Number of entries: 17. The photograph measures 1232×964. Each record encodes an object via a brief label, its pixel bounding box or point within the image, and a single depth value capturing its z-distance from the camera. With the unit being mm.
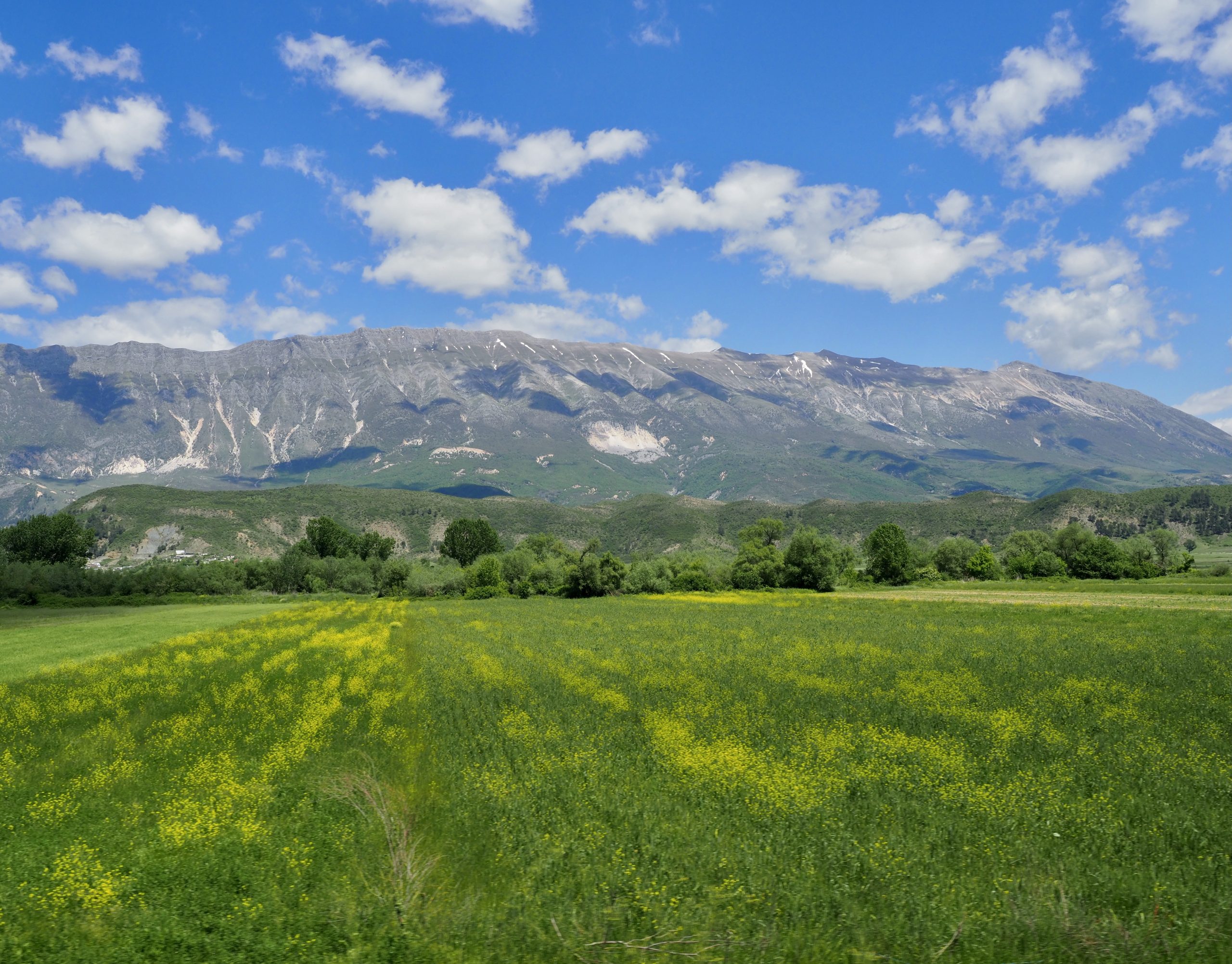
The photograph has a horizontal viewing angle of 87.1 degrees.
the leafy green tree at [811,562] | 101312
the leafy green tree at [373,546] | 161875
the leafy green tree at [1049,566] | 114625
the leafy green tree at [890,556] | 115062
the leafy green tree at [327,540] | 157625
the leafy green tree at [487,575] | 114375
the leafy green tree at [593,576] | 103062
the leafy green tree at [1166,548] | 120250
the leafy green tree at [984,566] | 118375
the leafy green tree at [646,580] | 107250
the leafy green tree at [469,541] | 163125
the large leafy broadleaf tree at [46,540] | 127000
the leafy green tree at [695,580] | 108250
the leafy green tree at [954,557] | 125125
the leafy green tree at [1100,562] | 105000
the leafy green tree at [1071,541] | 120375
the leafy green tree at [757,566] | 107812
